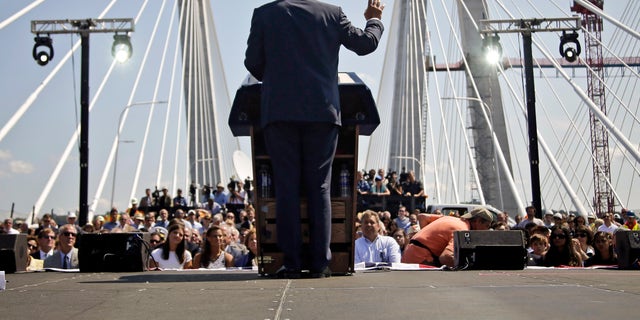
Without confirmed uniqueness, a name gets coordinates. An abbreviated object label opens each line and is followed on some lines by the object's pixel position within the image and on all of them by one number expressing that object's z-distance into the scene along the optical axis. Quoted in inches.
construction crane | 2915.8
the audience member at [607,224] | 645.1
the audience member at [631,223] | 709.0
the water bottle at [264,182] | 243.9
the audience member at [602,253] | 347.9
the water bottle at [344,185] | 245.8
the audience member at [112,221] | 644.1
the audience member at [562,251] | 323.0
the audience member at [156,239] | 403.9
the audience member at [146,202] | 889.6
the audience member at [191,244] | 402.0
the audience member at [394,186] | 898.7
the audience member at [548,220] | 688.4
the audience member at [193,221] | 610.5
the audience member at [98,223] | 621.9
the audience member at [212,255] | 348.2
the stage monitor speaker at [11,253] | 254.5
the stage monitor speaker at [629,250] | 265.4
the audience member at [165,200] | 896.9
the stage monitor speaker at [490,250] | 259.3
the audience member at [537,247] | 344.9
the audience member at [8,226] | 635.5
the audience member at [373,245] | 332.5
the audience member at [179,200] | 900.6
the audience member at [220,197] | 838.1
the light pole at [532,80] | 711.1
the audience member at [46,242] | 395.2
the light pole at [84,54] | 649.6
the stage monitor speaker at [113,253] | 267.4
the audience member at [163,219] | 671.3
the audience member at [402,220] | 668.4
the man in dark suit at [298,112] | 222.1
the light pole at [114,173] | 1510.1
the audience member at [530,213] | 648.5
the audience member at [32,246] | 418.6
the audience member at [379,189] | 866.1
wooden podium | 240.8
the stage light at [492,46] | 772.0
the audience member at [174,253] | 341.1
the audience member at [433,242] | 307.1
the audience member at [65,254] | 352.8
